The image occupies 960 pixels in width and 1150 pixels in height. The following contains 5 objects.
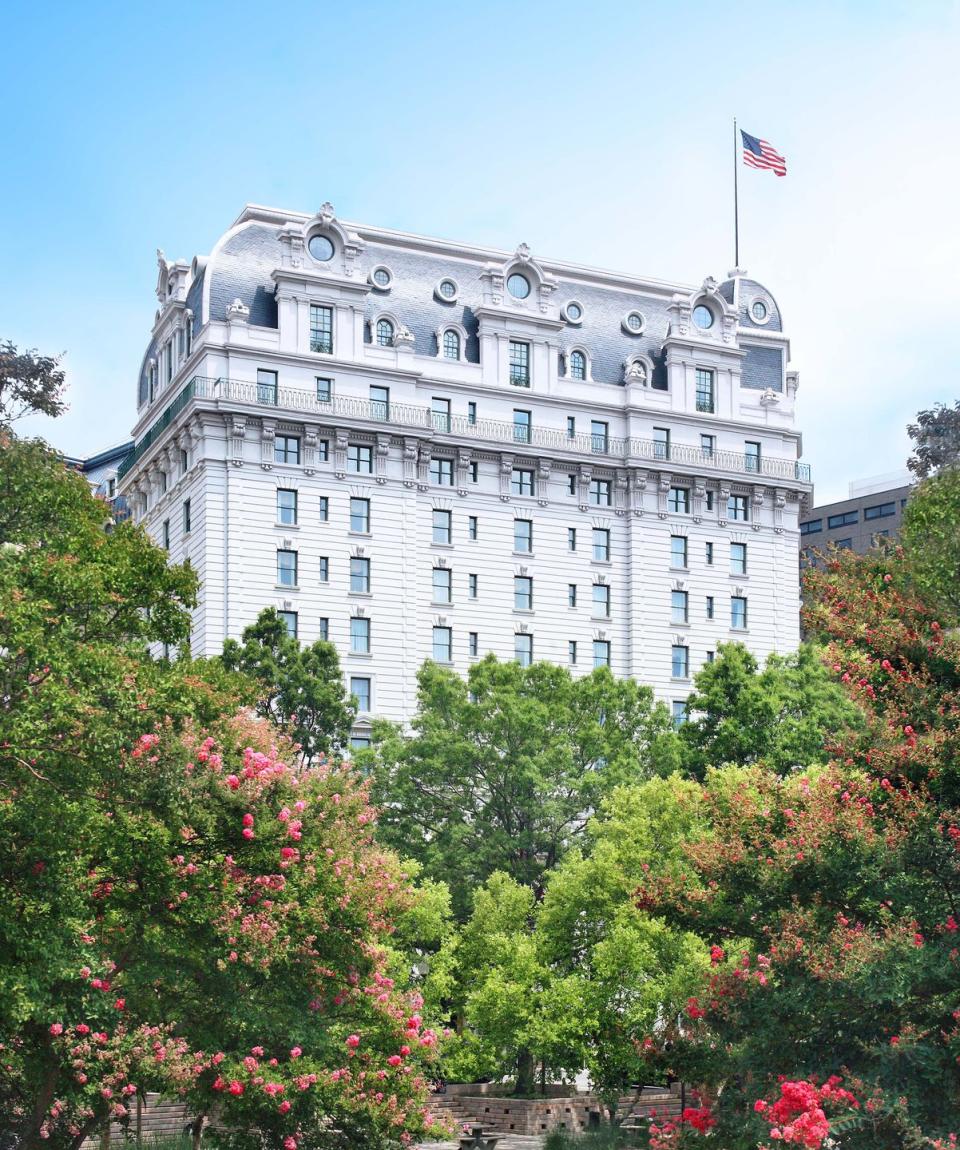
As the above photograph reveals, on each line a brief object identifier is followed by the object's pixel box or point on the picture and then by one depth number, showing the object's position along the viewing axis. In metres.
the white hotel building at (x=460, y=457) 71.25
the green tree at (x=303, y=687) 53.59
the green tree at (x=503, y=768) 51.94
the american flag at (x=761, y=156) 78.25
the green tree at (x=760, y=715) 54.62
